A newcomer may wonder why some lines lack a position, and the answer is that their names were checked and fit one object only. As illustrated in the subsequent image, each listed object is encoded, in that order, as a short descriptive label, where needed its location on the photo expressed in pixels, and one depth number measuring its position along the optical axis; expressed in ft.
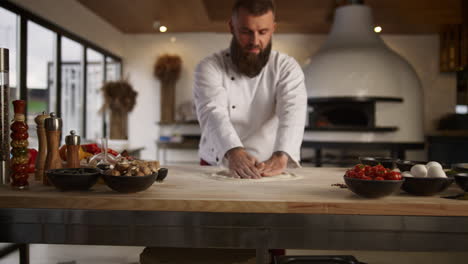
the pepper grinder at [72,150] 4.25
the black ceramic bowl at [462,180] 3.67
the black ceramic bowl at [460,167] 4.37
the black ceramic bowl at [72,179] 3.65
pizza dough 4.60
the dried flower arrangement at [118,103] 13.65
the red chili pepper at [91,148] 5.38
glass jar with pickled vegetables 3.89
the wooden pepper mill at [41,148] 4.35
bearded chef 5.32
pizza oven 17.38
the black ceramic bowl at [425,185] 3.59
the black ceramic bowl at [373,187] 3.38
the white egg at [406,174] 3.79
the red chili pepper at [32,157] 5.06
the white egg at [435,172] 3.69
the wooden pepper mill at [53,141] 4.09
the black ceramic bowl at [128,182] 3.53
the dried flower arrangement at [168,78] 21.12
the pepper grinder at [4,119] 4.04
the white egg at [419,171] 3.76
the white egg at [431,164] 3.84
